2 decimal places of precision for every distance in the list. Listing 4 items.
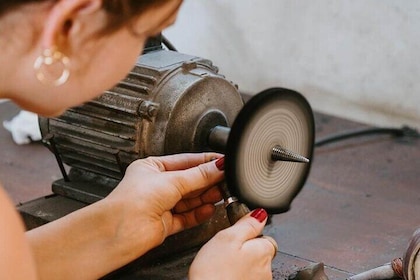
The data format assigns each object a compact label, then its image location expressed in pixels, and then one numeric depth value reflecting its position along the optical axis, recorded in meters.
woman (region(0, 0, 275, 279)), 1.00
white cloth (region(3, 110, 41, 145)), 2.06
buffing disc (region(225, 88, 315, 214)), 1.25
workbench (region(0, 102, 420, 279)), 1.56
